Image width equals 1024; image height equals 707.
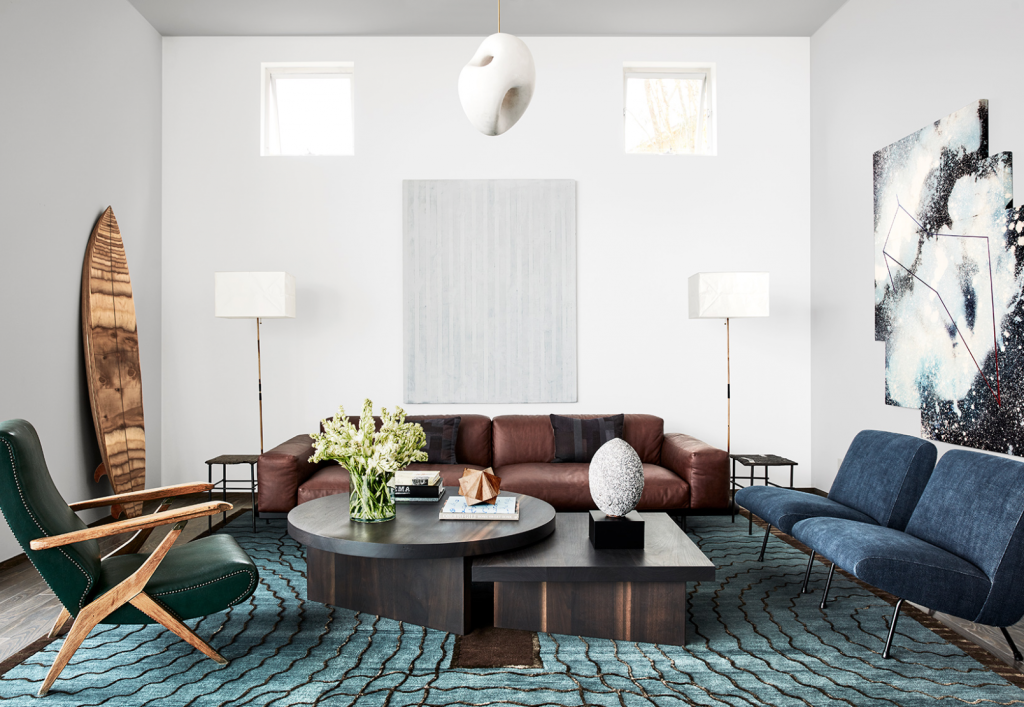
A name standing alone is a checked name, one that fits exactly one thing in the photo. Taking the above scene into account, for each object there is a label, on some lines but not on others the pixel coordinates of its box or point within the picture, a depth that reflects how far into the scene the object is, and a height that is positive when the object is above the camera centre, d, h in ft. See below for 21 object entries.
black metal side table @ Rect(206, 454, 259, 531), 14.39 -2.37
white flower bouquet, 9.00 -1.38
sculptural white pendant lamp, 8.23 +3.65
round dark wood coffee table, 8.44 -2.85
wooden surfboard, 14.03 -0.03
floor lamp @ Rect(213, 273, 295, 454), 14.93 +1.51
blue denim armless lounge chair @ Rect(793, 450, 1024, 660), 7.54 -2.51
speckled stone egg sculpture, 8.77 -1.71
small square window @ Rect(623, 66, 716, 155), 17.93 +6.97
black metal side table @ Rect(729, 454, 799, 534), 14.38 -2.46
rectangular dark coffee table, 8.25 -3.17
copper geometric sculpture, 9.87 -2.06
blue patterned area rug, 7.11 -3.81
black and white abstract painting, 10.63 +1.34
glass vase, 9.44 -2.11
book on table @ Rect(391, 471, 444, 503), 11.04 -2.33
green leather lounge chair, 7.11 -2.61
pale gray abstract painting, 17.24 +1.78
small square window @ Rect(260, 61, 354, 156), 17.94 +7.17
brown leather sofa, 13.16 -2.63
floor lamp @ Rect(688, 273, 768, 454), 15.01 +1.44
